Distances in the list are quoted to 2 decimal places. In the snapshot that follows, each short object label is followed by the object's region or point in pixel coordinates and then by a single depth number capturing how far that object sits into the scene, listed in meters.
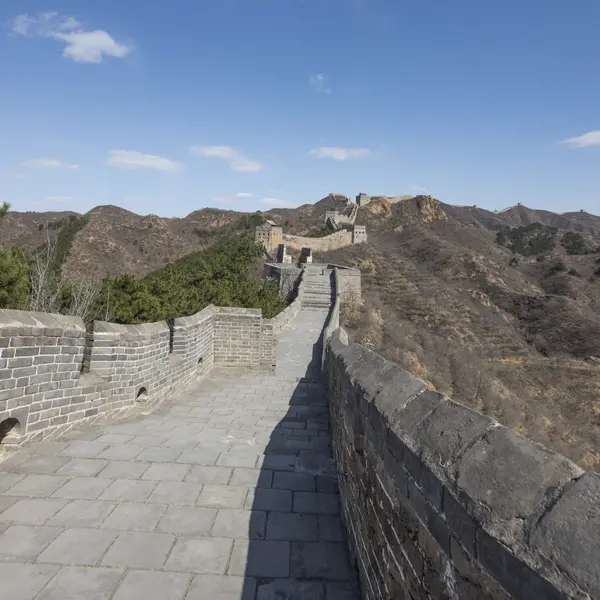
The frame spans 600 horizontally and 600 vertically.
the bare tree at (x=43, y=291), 10.95
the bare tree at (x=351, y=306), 29.17
